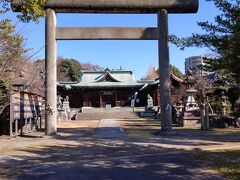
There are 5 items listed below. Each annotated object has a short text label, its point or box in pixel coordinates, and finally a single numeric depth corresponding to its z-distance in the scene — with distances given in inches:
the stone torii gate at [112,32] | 729.0
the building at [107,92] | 2048.5
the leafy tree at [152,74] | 3493.6
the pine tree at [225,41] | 276.7
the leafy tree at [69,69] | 3213.6
